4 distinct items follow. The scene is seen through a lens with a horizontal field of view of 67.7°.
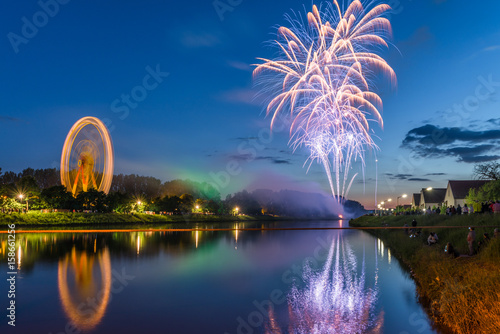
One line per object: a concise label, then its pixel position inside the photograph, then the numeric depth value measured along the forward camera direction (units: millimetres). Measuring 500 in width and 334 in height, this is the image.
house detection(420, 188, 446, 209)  90550
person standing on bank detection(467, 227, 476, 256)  21297
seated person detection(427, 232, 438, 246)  28034
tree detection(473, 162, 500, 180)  50188
